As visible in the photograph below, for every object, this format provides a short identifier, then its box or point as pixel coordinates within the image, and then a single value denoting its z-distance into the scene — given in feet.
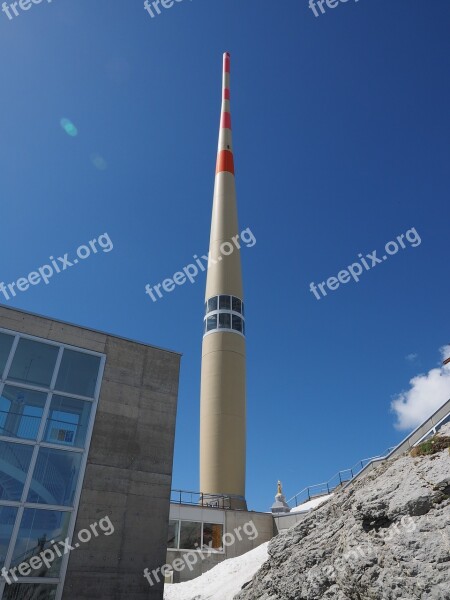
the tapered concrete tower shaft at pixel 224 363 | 109.19
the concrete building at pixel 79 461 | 44.78
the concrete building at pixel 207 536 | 76.02
